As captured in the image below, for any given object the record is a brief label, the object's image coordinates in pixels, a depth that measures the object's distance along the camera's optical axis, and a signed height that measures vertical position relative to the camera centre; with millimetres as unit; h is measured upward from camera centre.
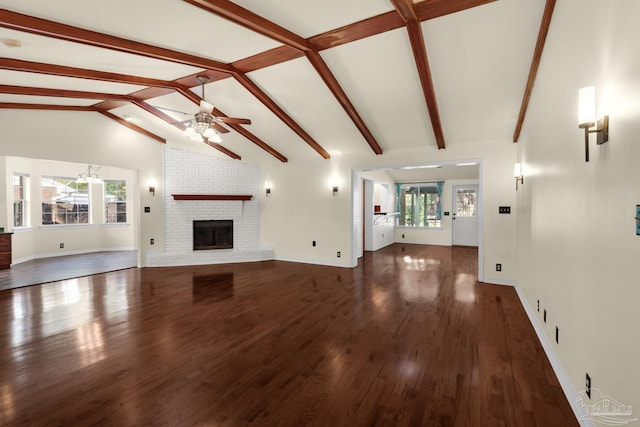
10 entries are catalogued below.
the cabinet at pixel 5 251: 6039 -851
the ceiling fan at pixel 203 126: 3465 +1006
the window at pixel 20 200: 6759 +230
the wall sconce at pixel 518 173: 4224 +503
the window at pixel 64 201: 7516 +231
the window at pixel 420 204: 9898 +111
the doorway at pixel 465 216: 9383 -293
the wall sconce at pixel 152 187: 6469 +477
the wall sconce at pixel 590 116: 1480 +470
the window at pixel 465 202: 9461 +165
